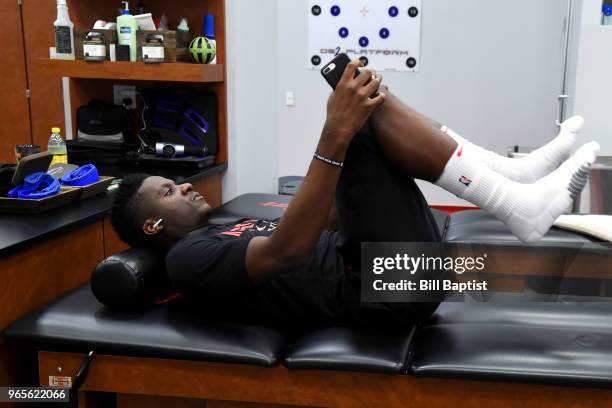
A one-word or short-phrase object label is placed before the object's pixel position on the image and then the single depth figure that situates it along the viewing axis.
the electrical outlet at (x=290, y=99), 5.34
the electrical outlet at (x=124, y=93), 3.01
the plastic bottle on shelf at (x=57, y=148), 2.41
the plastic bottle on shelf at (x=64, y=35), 2.68
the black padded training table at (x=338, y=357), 1.34
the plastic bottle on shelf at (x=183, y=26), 2.72
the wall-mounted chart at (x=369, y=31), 5.01
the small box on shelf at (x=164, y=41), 2.61
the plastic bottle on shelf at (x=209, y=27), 2.76
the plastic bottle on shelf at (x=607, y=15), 3.17
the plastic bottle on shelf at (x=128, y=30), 2.63
